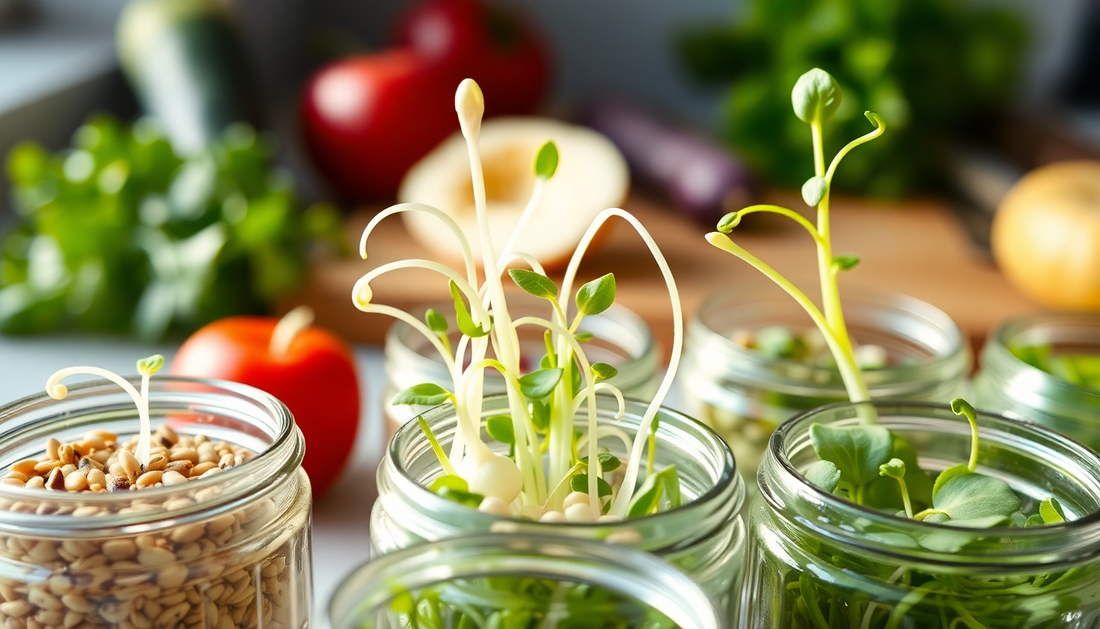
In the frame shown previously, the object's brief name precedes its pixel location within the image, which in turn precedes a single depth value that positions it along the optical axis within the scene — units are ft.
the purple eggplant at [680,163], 4.37
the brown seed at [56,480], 1.56
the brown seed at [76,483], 1.55
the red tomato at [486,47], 5.04
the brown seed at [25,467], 1.63
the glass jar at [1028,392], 2.05
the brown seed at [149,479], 1.57
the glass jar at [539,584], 1.23
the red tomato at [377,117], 4.34
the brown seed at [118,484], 1.57
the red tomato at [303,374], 2.38
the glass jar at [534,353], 2.14
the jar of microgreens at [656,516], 1.32
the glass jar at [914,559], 1.38
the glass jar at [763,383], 2.15
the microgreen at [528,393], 1.45
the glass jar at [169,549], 1.41
